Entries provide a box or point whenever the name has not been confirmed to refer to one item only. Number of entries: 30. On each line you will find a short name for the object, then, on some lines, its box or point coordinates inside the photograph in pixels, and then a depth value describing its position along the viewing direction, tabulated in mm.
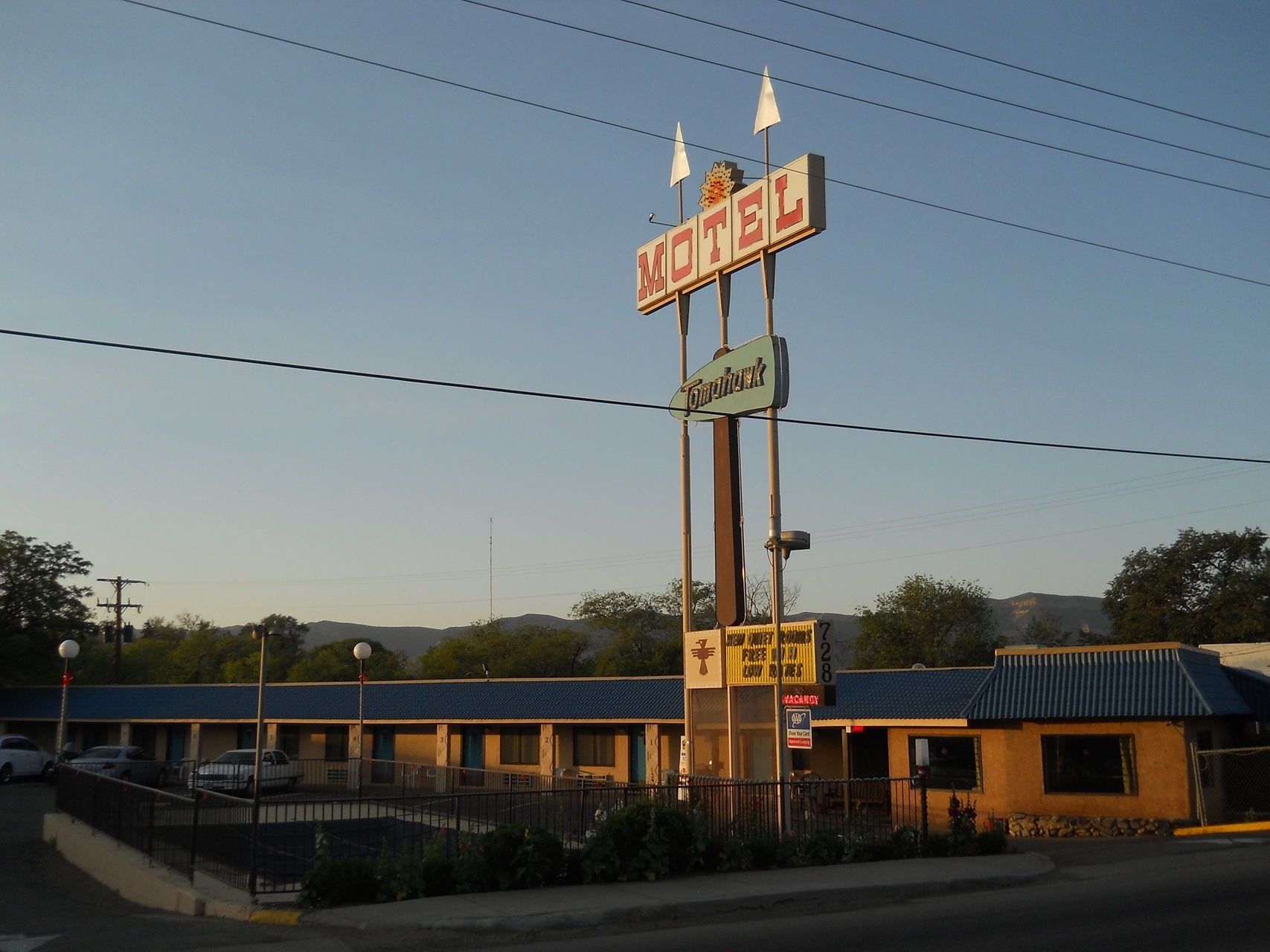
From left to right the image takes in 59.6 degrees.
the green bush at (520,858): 14422
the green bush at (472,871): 14172
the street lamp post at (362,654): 31188
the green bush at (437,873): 14039
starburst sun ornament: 26062
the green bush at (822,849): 17281
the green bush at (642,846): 15109
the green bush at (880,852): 17734
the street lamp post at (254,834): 13039
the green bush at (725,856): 16234
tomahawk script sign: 23359
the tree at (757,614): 73688
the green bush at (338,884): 13445
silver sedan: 37322
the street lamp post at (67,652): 29344
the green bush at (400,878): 13742
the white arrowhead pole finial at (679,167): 28497
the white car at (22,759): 42875
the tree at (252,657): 95375
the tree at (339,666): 92438
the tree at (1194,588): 69625
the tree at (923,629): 82312
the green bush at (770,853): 16656
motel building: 25406
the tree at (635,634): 80688
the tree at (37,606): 57688
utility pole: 65938
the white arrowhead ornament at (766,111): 24672
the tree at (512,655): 88938
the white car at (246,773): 35875
